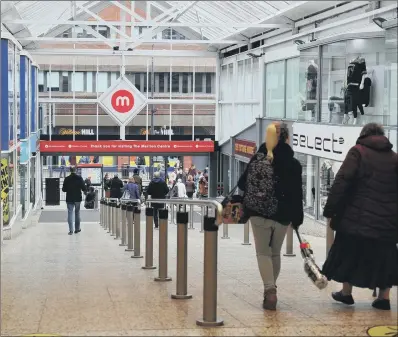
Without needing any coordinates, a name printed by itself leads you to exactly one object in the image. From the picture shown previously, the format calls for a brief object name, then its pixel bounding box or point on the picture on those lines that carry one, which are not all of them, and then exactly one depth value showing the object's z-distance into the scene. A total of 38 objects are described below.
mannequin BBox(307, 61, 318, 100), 19.98
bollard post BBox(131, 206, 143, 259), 12.16
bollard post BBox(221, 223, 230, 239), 17.15
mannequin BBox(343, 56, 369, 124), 16.42
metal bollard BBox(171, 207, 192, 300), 7.61
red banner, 39.28
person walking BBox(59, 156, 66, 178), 44.53
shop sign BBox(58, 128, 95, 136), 41.69
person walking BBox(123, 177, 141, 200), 24.73
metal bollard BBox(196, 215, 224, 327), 6.38
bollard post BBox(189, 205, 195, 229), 21.73
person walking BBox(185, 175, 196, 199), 40.50
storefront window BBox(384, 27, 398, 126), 8.70
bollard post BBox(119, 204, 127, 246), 15.74
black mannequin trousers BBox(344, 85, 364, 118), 16.44
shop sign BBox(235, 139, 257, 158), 32.31
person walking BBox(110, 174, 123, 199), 28.93
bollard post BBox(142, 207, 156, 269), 10.23
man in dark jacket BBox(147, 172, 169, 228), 21.33
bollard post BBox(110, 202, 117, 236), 19.94
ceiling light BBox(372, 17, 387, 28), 15.76
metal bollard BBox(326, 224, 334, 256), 9.82
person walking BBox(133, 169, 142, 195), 30.59
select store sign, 16.56
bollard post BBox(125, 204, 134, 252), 13.99
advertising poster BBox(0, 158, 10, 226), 17.75
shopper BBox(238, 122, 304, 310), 6.92
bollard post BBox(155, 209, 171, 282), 8.88
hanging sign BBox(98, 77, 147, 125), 38.66
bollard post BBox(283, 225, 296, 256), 11.84
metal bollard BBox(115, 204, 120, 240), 18.61
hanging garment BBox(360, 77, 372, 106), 16.17
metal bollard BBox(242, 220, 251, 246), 14.88
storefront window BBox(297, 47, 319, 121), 19.89
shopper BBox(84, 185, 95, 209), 37.56
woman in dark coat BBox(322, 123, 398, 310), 6.55
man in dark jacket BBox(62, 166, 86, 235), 18.66
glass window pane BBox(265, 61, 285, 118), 26.67
